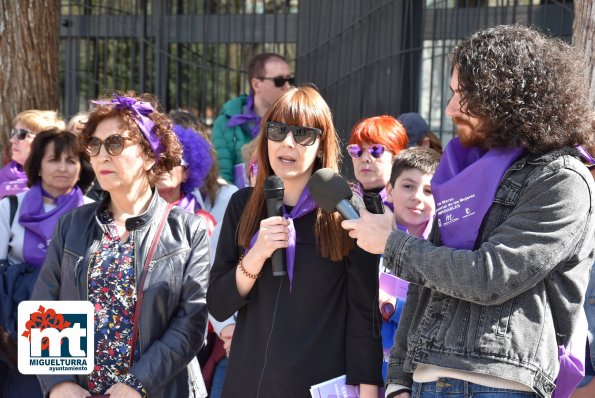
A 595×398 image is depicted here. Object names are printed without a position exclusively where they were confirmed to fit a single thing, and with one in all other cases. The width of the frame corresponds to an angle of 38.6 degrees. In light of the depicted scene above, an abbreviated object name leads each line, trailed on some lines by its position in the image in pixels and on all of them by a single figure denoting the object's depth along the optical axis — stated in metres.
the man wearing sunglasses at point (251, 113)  6.14
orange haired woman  4.79
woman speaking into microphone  3.08
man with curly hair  2.42
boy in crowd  4.19
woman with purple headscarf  3.54
